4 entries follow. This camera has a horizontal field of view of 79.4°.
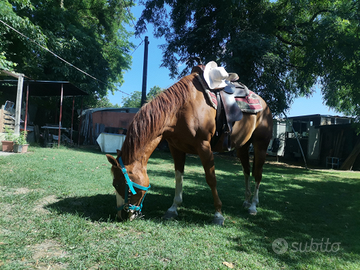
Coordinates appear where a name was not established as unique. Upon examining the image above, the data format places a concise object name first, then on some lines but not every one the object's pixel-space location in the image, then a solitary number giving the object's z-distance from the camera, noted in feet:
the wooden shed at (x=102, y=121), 55.06
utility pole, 48.11
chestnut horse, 8.05
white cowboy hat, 10.36
